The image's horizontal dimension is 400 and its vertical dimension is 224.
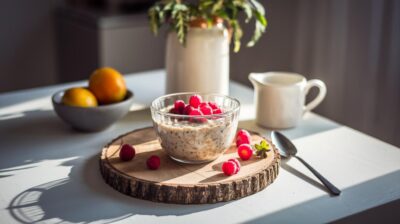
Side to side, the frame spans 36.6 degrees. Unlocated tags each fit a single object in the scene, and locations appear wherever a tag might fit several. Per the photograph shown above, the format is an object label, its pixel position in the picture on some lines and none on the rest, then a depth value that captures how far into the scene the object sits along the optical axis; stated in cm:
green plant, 158
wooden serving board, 115
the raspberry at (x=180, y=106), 130
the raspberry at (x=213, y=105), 132
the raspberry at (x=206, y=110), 127
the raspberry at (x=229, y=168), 120
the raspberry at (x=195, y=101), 132
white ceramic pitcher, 154
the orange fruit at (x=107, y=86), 155
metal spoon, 124
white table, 112
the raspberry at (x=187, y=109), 127
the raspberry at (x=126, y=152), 127
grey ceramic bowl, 147
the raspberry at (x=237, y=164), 121
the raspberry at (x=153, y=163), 123
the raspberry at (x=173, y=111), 130
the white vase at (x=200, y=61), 163
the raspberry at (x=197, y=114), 122
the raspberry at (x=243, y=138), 136
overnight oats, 123
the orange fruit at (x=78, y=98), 148
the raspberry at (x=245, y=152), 128
